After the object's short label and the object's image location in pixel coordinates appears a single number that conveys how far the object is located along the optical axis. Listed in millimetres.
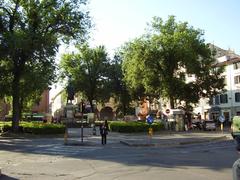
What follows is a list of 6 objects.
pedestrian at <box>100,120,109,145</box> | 18751
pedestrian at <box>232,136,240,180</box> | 4618
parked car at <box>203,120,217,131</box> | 32116
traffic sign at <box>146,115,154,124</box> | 18964
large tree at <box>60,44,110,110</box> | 51031
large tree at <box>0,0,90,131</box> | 24274
